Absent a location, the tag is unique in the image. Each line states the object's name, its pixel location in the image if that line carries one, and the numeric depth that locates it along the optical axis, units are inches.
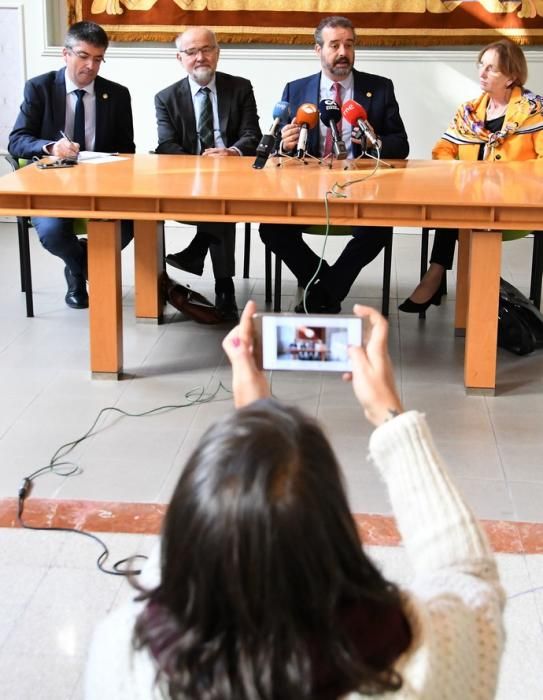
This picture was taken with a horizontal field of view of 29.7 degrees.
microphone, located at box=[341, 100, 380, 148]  154.5
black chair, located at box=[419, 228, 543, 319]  177.2
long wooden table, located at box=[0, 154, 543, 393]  130.0
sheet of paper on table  161.2
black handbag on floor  153.3
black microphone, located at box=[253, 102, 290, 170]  153.0
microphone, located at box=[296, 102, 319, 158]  157.3
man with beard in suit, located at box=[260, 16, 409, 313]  165.6
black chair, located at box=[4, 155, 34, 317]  169.6
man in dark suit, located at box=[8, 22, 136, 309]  168.2
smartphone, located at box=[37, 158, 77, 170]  153.2
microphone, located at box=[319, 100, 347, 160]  164.4
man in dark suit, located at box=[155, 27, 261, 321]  174.1
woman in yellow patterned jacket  167.6
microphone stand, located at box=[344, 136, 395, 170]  161.9
